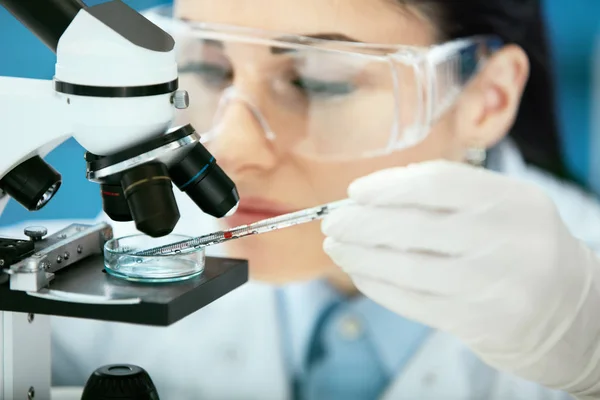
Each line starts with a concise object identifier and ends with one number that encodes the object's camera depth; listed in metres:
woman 1.65
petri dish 1.24
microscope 1.12
